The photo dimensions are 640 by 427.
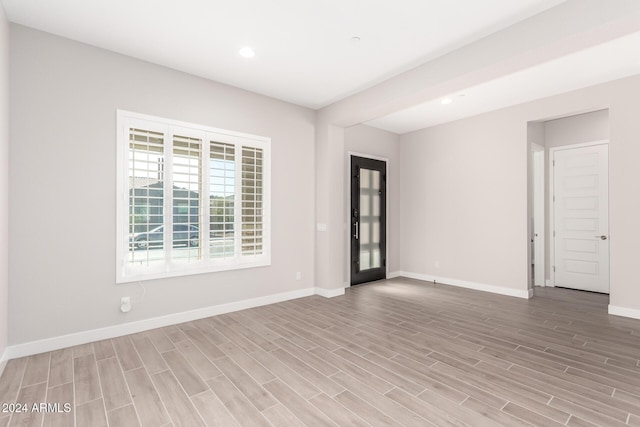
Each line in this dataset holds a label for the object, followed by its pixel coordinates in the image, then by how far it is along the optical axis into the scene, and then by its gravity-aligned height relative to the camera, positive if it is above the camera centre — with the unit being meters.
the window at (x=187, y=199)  3.40 +0.19
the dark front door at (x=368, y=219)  5.73 -0.10
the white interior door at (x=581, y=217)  5.04 -0.07
